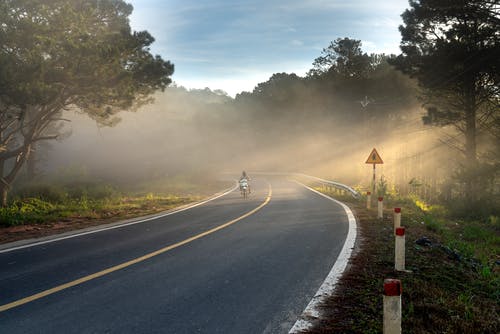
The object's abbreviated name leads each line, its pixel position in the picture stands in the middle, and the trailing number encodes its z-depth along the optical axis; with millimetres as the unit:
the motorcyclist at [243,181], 22141
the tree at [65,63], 14250
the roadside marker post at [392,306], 3317
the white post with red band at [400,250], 6258
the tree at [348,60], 59031
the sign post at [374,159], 17053
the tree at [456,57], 19516
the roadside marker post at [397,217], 8133
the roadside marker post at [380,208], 12623
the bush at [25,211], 11703
